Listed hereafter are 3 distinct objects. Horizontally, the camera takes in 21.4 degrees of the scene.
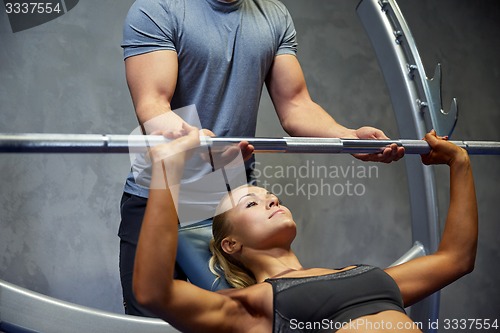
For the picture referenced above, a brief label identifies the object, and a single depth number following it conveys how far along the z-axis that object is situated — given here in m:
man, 2.88
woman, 2.47
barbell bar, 2.45
